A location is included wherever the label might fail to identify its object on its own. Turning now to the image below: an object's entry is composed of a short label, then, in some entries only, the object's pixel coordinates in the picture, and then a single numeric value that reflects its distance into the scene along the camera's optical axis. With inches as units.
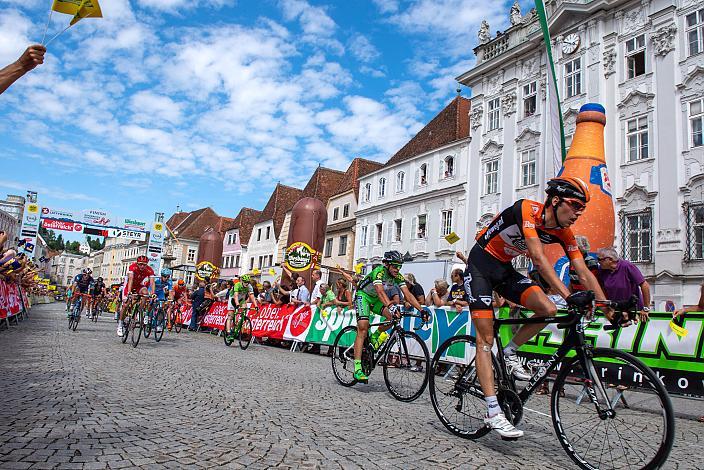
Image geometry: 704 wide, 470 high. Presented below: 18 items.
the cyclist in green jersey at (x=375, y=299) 275.9
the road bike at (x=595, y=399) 130.7
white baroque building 750.5
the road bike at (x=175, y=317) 761.6
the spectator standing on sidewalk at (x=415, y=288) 450.5
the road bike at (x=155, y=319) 505.7
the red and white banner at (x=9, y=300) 515.9
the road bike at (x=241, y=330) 527.8
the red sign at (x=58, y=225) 1493.6
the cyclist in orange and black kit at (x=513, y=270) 157.3
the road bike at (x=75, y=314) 632.4
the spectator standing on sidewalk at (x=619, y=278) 285.4
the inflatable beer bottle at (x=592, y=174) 501.0
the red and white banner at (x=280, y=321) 568.4
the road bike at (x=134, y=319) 466.0
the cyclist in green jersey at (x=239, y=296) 557.6
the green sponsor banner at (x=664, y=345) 268.8
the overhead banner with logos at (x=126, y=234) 1603.1
